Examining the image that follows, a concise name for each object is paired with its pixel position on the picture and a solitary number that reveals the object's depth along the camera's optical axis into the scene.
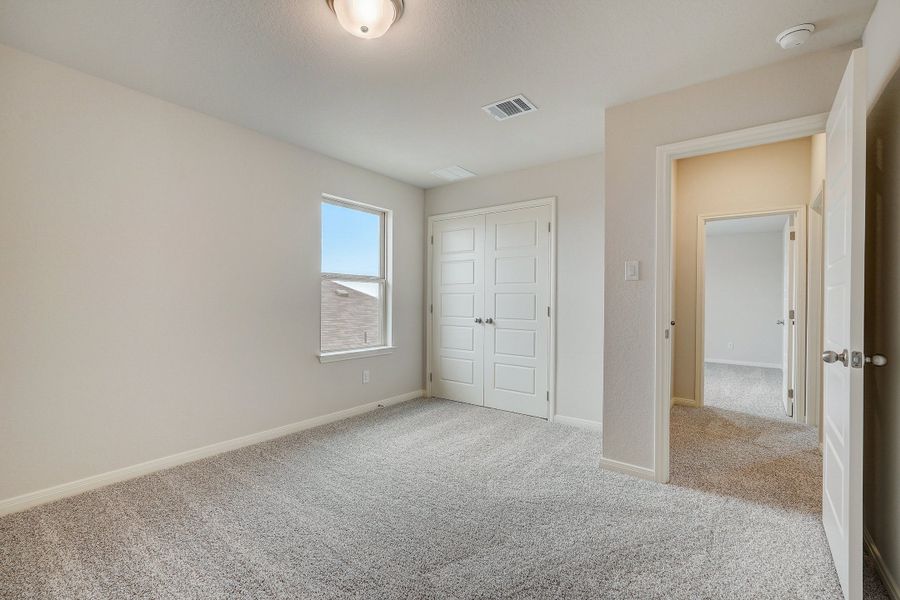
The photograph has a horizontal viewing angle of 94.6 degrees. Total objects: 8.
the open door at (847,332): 1.49
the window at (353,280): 3.95
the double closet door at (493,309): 4.11
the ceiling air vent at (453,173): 4.18
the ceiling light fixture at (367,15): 1.80
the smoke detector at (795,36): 1.95
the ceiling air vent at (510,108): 2.74
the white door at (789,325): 4.01
